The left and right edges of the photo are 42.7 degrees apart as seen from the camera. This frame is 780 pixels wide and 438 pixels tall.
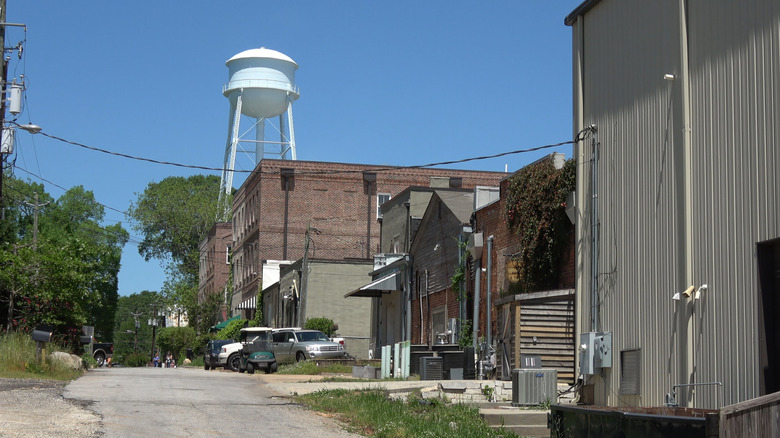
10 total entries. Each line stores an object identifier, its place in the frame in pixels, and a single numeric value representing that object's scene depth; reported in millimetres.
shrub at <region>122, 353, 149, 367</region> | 70250
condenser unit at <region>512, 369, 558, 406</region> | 15938
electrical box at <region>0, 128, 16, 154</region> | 25344
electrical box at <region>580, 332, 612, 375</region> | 16656
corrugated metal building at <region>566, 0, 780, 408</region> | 12539
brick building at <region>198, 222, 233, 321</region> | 78188
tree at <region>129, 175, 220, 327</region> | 87688
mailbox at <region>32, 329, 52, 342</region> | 23516
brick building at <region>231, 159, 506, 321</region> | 60344
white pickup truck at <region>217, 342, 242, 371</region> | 40969
